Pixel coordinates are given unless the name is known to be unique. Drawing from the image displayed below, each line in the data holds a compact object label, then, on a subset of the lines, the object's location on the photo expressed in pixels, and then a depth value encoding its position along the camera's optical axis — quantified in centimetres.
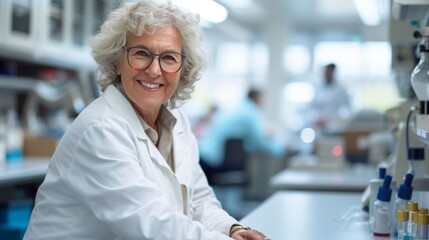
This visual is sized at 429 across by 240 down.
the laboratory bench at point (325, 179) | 324
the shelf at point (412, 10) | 162
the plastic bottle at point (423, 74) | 171
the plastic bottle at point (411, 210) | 162
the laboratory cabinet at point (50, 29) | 409
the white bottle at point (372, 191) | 190
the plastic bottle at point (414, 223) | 159
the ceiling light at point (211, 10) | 614
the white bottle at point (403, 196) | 173
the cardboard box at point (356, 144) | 438
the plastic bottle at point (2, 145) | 350
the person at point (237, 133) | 609
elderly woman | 141
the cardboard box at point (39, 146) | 402
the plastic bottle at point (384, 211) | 174
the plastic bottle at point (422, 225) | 157
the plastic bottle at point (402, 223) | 162
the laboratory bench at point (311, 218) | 181
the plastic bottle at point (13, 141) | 375
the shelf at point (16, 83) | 416
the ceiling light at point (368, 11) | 757
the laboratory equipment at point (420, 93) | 170
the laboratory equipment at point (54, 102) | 446
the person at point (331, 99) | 657
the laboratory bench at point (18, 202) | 278
